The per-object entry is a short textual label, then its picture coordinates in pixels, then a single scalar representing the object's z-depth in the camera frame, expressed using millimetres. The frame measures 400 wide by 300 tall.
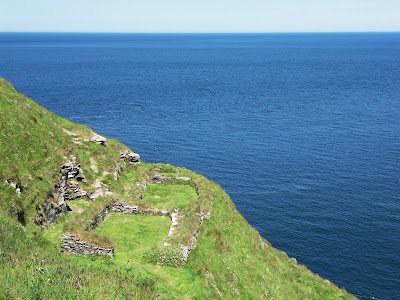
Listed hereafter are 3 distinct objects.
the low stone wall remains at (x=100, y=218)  36344
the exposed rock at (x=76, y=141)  50528
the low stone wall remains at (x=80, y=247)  30844
